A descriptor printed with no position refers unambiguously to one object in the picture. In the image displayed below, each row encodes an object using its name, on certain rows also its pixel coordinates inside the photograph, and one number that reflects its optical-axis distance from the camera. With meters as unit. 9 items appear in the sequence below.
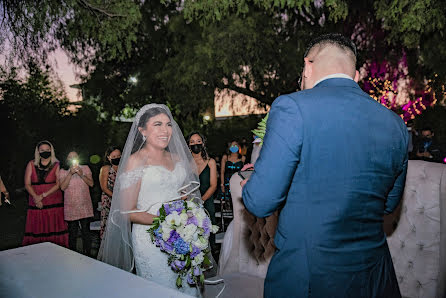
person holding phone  6.88
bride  3.64
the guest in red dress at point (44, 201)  6.52
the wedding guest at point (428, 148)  9.23
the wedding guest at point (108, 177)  6.61
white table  1.71
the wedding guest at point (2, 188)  7.14
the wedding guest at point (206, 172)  6.57
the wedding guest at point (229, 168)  9.45
